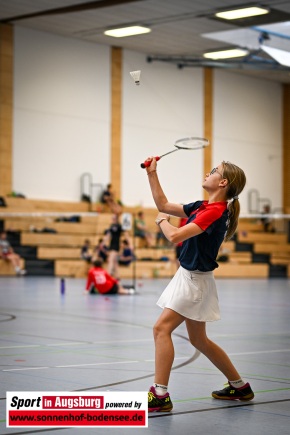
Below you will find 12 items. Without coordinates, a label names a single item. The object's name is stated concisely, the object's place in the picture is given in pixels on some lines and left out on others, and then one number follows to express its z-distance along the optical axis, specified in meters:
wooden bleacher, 32.88
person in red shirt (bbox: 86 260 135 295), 20.98
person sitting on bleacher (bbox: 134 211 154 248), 34.91
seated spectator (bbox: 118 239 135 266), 30.61
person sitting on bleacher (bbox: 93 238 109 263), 30.61
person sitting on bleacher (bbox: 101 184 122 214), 36.38
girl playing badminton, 6.66
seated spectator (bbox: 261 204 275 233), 43.44
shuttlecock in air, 7.33
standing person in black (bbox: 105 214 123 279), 25.14
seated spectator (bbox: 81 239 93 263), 32.47
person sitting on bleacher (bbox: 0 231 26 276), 30.80
